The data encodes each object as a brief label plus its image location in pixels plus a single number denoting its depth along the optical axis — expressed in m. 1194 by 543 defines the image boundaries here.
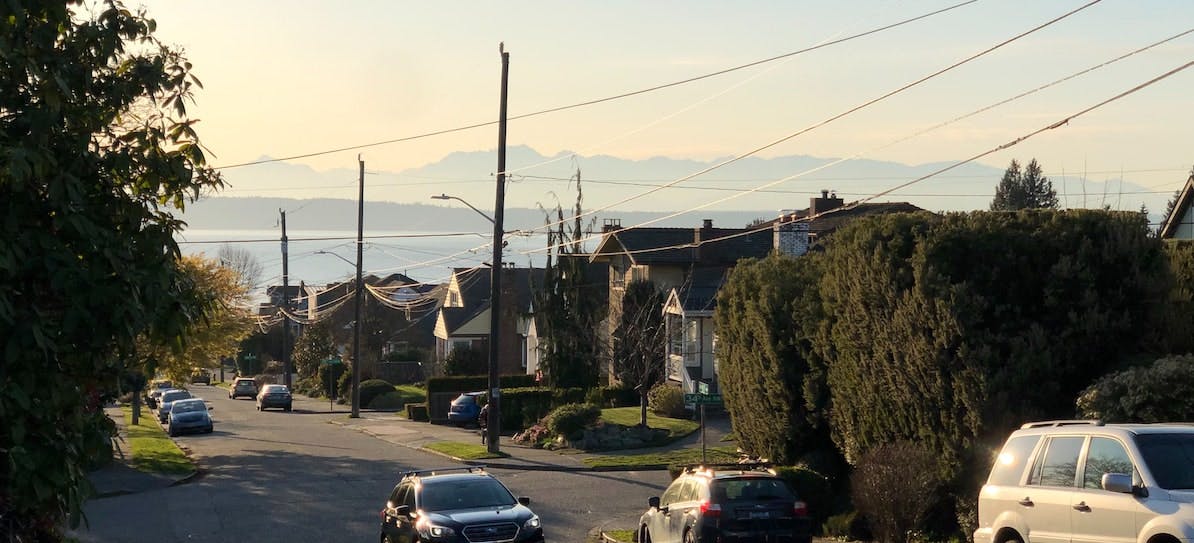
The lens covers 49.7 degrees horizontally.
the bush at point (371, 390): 77.12
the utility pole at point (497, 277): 41.09
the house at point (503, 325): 79.12
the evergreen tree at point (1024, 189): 88.19
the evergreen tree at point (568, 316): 56.12
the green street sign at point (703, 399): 28.12
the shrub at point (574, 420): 45.12
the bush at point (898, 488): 18.23
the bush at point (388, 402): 75.75
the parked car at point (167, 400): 64.19
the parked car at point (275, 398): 74.94
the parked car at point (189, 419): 56.09
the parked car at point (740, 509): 17.73
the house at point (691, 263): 52.72
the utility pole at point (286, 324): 82.00
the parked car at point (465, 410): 57.50
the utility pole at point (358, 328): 61.72
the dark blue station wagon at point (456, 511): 18.48
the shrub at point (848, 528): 21.94
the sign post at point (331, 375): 76.96
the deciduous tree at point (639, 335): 52.03
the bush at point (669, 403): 51.12
